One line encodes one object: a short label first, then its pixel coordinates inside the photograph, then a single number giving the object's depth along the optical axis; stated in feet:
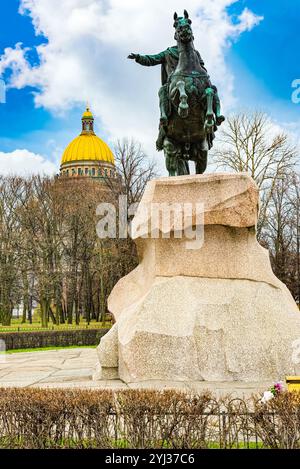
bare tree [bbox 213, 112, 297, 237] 101.24
